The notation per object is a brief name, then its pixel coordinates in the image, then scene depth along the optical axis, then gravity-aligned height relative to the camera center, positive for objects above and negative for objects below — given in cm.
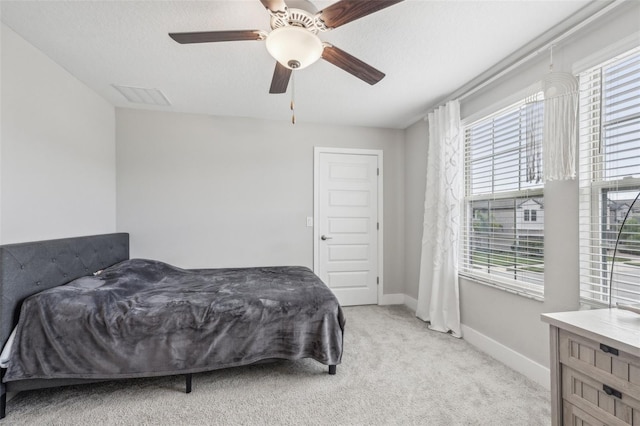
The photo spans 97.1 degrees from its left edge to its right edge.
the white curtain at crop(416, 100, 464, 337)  291 -1
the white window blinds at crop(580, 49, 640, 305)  161 +23
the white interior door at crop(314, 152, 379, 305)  389 -15
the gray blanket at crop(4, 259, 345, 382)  181 -80
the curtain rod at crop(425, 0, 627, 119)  169 +124
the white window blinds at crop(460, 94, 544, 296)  219 +13
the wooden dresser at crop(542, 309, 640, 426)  109 -64
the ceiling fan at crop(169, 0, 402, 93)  132 +96
